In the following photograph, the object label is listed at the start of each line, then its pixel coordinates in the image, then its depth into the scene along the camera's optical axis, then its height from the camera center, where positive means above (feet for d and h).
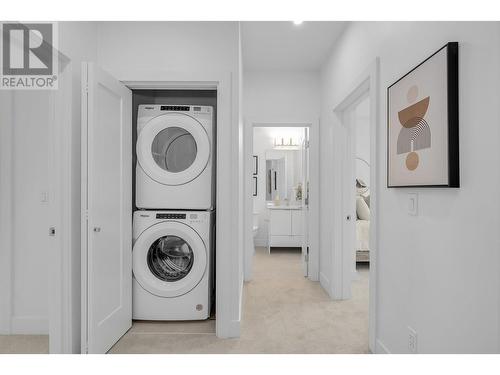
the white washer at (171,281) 8.88 -2.42
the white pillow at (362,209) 15.67 -1.15
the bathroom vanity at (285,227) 17.98 -2.32
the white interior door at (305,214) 13.55 -1.21
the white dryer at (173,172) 8.86 +0.57
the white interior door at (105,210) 6.50 -0.56
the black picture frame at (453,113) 4.54 +1.00
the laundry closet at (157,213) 7.64 -0.75
